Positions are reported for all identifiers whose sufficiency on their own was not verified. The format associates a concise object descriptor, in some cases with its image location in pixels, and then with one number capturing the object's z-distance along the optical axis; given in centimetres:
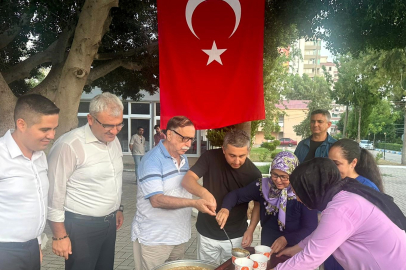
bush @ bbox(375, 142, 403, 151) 3663
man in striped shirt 217
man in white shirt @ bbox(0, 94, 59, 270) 182
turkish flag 378
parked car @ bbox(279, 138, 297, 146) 4103
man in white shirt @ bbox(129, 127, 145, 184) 980
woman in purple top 158
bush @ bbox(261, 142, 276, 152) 2496
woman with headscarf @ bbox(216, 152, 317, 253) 220
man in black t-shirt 254
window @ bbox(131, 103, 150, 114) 1884
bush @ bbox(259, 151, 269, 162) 1669
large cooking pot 185
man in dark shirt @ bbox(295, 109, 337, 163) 386
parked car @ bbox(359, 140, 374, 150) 3514
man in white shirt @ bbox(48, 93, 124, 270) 211
